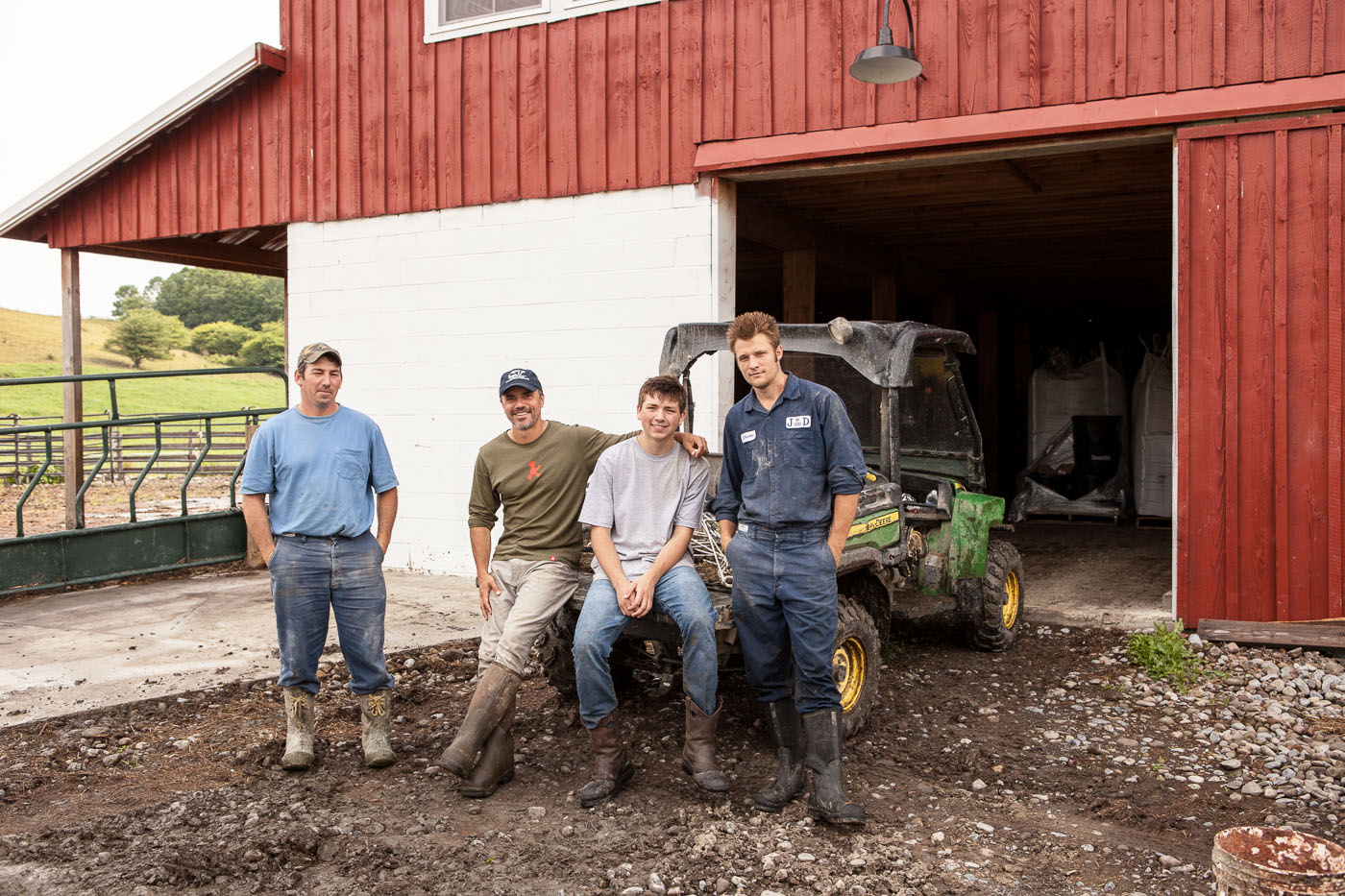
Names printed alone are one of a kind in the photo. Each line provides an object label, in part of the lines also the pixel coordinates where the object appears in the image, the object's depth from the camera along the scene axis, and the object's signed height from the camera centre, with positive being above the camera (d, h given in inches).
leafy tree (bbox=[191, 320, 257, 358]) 3339.1 +247.4
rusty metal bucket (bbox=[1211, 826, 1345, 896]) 107.6 -47.6
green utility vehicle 193.8 -23.0
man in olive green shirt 180.1 -17.8
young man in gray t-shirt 169.0 -25.7
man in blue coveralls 162.7 -20.4
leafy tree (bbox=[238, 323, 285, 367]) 3075.8 +196.0
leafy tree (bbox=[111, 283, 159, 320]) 4065.0 +455.4
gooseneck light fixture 272.8 +91.1
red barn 267.3 +80.1
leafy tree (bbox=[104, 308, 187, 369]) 2886.3 +220.2
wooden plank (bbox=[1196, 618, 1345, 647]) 255.3 -54.1
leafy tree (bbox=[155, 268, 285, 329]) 3838.6 +441.4
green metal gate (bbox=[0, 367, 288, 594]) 340.2 -44.3
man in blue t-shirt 185.6 -22.4
